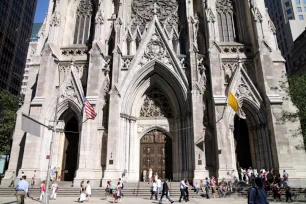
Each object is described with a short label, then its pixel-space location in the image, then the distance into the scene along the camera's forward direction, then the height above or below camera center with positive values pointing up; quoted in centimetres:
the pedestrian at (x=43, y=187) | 1432 -117
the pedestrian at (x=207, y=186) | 1560 -122
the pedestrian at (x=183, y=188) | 1382 -115
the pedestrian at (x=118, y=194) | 1364 -146
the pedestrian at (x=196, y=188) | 1684 -141
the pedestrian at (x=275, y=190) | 1446 -132
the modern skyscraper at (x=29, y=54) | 7031 +3287
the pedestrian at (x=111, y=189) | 1595 -139
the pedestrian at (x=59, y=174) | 2014 -55
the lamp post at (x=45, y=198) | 1152 -143
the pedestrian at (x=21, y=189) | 1038 -91
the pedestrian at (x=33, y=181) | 1827 -100
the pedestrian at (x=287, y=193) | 1380 -143
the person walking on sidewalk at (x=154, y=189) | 1491 -130
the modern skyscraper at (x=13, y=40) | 4984 +2790
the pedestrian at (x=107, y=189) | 1624 -142
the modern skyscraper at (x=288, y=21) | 5003 +3228
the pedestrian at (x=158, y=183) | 1508 -98
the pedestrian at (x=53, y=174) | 1969 -53
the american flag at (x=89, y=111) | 1806 +412
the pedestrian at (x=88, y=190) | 1424 -131
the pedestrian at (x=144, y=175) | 2102 -65
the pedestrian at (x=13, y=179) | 1888 -90
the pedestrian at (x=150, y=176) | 1992 -69
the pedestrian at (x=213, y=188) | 1617 -135
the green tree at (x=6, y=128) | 2687 +425
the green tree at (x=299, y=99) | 1762 +501
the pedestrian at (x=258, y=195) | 491 -55
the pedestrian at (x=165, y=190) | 1311 -120
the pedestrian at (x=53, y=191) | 1481 -141
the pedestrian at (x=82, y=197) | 1315 -157
